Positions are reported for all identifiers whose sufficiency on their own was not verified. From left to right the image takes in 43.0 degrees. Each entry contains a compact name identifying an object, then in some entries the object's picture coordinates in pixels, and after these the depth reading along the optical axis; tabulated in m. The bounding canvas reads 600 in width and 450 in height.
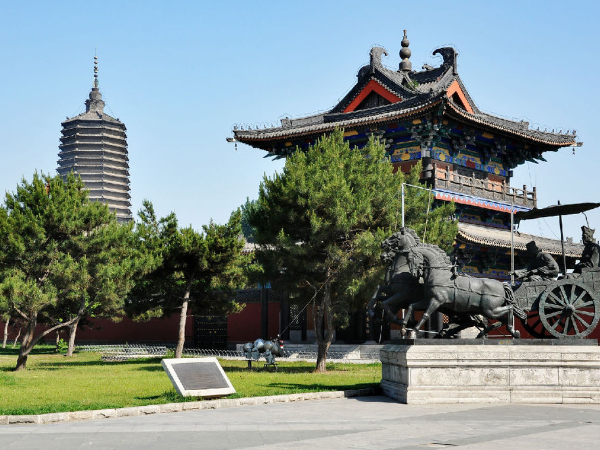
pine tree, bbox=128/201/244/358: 27.42
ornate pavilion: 30.38
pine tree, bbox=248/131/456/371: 22.20
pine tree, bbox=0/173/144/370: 24.05
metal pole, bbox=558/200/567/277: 16.26
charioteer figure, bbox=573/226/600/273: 15.09
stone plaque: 13.31
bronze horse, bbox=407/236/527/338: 14.74
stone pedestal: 13.48
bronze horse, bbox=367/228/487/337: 15.39
